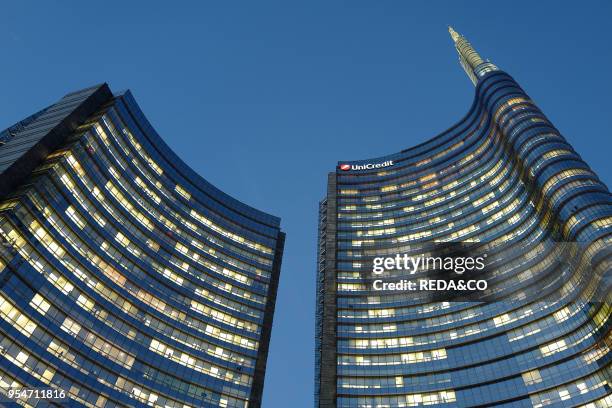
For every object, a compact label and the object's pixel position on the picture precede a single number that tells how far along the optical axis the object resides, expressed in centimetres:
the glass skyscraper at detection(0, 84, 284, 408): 6412
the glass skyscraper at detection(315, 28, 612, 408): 7450
